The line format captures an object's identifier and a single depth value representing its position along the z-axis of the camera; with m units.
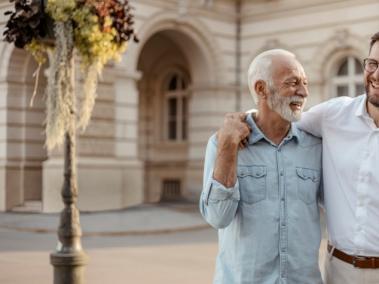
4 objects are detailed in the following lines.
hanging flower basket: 6.24
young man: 2.98
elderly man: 2.97
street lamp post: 6.19
